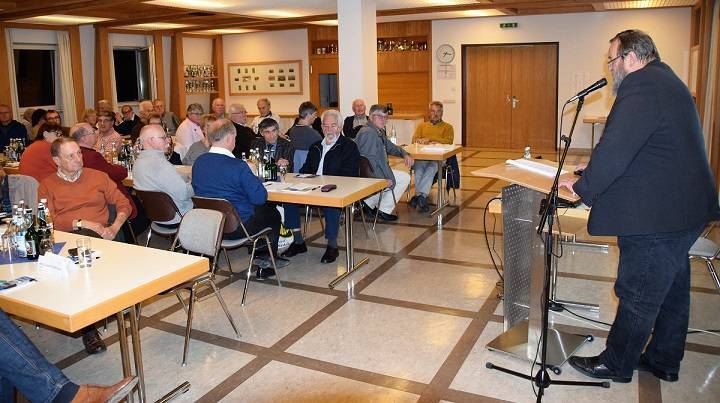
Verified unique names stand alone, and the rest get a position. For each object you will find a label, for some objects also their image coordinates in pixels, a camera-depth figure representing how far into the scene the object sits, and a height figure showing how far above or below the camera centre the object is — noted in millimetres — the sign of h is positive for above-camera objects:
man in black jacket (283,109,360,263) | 5395 -315
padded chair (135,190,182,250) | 4449 -633
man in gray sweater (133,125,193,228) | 4586 -382
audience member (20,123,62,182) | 5297 -324
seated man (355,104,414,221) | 6094 -395
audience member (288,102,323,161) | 6227 -135
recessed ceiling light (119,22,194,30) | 11946 +1956
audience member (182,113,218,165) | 6176 -291
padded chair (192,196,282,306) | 3998 -689
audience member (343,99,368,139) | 7199 -26
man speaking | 2604 -315
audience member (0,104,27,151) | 8578 -53
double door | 12227 +392
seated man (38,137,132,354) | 3854 -476
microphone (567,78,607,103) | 2518 +104
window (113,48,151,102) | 13086 +1070
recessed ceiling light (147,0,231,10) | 8711 +1734
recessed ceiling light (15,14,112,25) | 10352 +1855
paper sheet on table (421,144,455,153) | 6734 -358
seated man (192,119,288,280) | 4184 -402
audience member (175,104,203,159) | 7320 -102
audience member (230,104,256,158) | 6777 -141
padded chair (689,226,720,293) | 3461 -807
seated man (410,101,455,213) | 7105 -312
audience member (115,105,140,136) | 9391 -42
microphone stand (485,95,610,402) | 2650 -727
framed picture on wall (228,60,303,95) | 14539 +1024
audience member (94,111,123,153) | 6997 -137
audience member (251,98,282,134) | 8305 +150
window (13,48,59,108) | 11414 +916
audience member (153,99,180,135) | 10819 +15
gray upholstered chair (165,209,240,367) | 3510 -681
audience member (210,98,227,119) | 8453 +179
